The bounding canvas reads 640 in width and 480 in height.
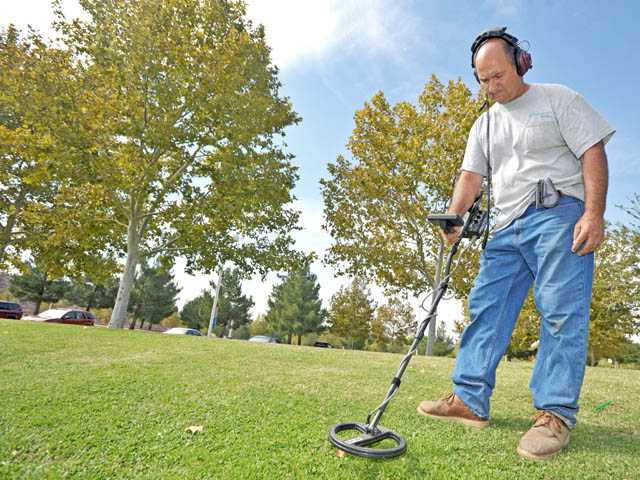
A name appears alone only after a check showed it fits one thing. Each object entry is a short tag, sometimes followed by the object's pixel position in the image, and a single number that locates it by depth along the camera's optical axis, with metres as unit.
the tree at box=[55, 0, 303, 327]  13.23
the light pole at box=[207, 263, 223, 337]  27.67
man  2.34
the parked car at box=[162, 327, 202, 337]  35.72
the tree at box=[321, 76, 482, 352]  16.78
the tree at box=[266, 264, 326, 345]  50.44
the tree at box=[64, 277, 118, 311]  49.44
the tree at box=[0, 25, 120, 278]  12.84
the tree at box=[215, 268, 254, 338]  54.22
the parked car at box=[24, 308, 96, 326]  27.75
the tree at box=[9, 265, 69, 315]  42.97
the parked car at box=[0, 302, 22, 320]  25.45
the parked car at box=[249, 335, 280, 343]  40.28
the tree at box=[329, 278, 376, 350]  45.22
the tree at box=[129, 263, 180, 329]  51.06
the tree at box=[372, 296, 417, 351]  45.80
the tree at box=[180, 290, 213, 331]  54.72
